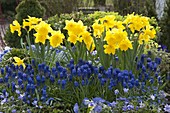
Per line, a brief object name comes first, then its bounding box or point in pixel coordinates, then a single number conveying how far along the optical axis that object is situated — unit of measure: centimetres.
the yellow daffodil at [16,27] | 388
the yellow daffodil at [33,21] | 388
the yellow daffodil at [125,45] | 334
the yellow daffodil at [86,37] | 350
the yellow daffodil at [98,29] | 371
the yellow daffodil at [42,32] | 354
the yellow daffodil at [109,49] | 337
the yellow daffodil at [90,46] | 359
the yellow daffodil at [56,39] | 349
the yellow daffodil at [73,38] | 347
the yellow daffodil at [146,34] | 368
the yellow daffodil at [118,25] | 384
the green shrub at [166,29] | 641
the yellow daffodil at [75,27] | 348
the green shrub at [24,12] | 672
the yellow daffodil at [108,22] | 377
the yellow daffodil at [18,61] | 364
